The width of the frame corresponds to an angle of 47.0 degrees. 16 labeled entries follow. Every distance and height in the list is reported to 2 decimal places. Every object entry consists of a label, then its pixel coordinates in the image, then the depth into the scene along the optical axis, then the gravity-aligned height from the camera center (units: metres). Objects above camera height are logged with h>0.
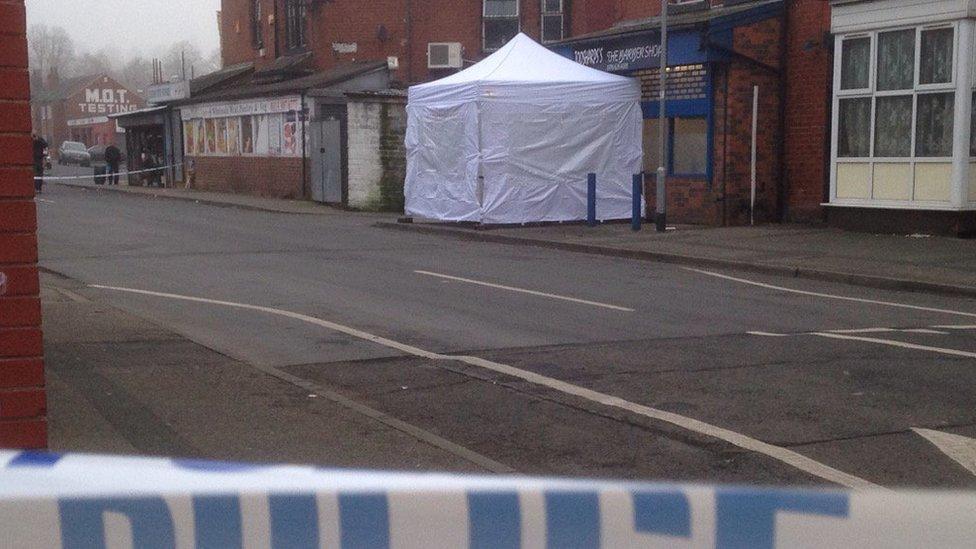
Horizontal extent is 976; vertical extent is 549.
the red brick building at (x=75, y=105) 101.38 +4.38
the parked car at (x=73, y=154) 71.94 -0.24
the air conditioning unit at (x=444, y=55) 35.22 +2.91
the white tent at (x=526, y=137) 21.75 +0.21
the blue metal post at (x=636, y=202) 21.12 -1.03
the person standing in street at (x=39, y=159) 35.29 -0.29
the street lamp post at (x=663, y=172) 20.11 -0.45
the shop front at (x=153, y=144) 44.09 +0.22
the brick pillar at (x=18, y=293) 4.08 -0.51
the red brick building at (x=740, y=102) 21.34 +0.85
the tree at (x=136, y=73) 125.43 +8.75
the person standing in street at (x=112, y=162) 45.66 -0.49
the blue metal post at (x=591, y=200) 21.73 -1.02
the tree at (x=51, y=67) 100.46 +8.11
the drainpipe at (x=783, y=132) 21.86 +0.28
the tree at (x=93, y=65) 115.00 +9.10
